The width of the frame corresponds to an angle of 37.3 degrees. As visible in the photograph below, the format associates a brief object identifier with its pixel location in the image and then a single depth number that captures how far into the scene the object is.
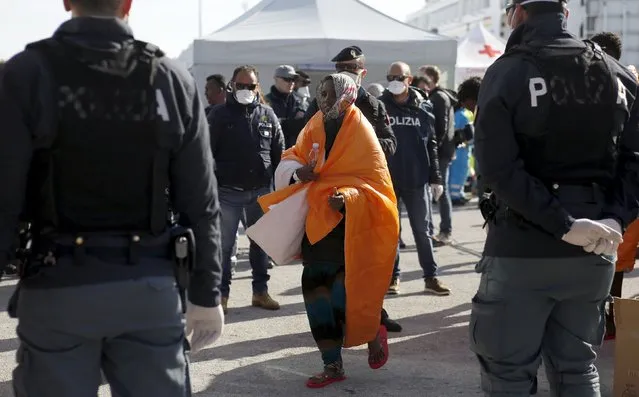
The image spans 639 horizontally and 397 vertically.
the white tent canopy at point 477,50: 21.03
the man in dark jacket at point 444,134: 10.05
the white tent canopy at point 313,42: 14.50
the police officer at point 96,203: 2.62
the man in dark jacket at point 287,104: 9.38
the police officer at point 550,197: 3.47
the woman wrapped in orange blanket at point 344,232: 5.26
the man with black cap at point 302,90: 9.75
